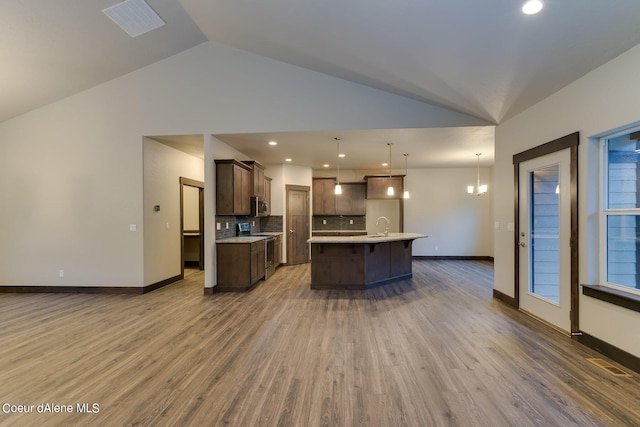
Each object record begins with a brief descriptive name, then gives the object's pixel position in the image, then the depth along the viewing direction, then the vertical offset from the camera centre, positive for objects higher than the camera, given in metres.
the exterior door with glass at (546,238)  3.12 -0.33
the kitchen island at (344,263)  5.05 -0.94
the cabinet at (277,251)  6.72 -1.00
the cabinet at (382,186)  8.00 +0.75
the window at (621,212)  2.55 +0.00
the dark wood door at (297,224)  7.62 -0.34
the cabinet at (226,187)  4.98 +0.45
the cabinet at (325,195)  8.37 +0.51
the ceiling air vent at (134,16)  3.56 +2.64
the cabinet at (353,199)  8.40 +0.39
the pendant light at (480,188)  6.52 +0.56
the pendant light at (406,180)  8.28 +0.96
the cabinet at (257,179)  5.95 +0.75
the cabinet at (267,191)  7.04 +0.54
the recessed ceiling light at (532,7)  2.20 +1.65
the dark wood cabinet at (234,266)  4.92 -0.95
